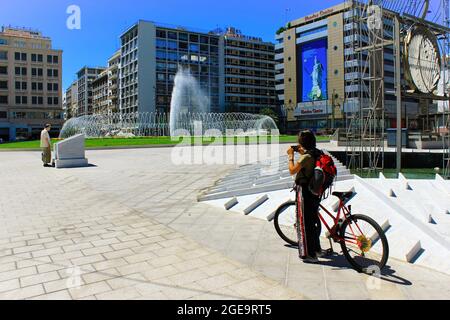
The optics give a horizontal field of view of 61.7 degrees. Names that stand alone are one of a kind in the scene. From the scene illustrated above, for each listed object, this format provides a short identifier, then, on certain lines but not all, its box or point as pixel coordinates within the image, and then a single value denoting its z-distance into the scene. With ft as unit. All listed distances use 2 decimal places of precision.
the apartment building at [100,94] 386.03
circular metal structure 44.19
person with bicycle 14.16
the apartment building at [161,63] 301.22
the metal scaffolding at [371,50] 41.34
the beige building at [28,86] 267.39
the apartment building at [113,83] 350.02
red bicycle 13.53
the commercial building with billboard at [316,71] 278.67
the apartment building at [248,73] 344.08
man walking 48.75
